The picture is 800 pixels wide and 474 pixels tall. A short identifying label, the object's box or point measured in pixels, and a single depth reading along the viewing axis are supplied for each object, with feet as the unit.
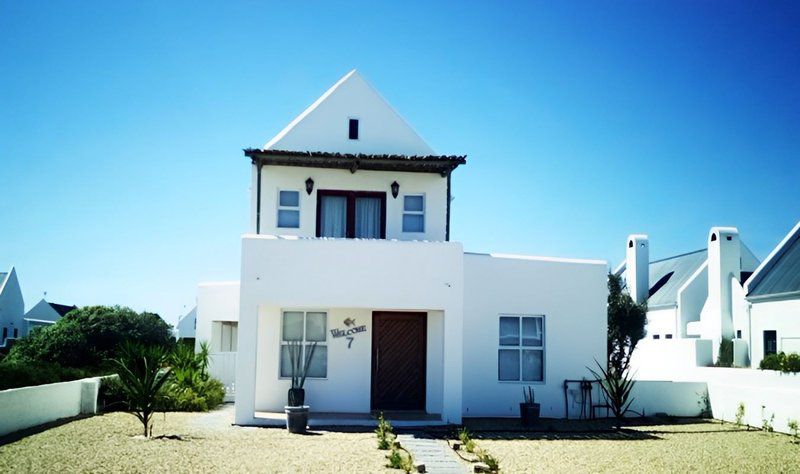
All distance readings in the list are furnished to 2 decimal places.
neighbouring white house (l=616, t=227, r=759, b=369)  93.15
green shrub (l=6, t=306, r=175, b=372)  83.71
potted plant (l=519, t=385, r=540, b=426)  50.34
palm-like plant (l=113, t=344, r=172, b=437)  41.55
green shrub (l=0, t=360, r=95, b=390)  47.65
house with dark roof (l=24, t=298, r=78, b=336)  170.09
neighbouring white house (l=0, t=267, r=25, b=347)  144.66
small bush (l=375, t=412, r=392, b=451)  38.68
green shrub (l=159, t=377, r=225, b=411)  55.98
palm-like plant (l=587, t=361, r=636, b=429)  52.24
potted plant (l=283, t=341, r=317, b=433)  44.21
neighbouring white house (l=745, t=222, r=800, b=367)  79.71
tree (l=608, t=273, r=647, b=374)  106.11
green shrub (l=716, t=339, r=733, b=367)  90.27
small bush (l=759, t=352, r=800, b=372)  69.26
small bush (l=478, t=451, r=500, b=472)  33.04
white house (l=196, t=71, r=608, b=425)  49.21
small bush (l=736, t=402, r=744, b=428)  53.31
